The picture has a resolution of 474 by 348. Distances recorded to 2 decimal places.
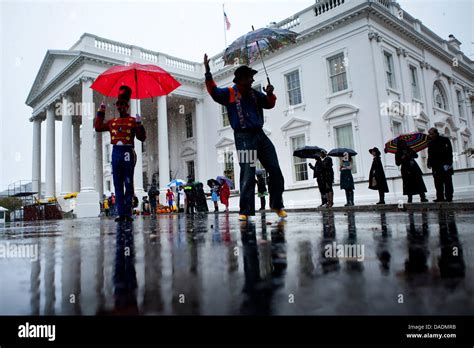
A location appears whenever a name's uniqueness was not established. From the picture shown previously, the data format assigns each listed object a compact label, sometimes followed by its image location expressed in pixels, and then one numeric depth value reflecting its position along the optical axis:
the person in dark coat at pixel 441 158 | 8.80
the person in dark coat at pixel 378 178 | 11.21
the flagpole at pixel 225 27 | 21.61
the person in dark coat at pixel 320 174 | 11.66
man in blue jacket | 4.29
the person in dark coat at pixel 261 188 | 15.42
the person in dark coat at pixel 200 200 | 18.50
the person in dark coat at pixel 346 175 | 11.95
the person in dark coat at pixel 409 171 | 10.31
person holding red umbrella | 5.57
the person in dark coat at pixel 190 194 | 17.66
